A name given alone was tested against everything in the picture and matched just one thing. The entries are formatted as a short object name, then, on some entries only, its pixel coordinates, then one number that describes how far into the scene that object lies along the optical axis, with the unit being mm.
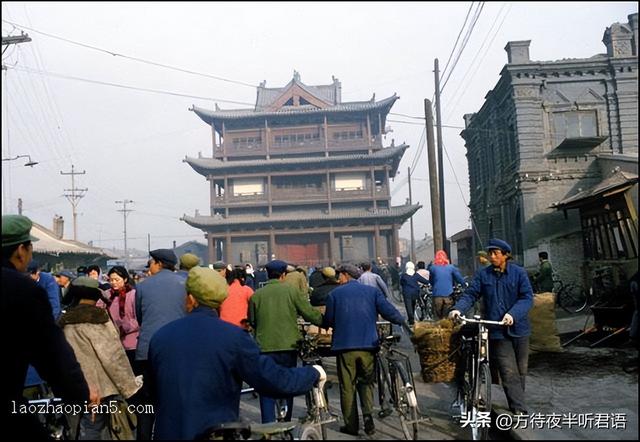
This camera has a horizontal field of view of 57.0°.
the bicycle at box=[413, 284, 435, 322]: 14606
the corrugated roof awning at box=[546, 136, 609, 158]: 17375
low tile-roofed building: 25234
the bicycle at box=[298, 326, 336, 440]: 4982
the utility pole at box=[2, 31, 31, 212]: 16422
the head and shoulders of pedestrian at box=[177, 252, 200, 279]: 6123
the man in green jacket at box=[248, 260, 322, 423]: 5465
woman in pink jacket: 5555
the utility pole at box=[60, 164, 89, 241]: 46281
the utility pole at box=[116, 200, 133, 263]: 58294
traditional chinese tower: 40594
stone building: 18102
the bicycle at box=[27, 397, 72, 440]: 4551
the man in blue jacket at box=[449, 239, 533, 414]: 5105
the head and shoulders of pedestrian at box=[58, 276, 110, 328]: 4562
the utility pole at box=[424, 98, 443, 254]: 15992
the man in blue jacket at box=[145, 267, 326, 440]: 2740
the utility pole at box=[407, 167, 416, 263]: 41131
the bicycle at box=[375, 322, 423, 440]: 5098
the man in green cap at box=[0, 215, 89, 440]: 2367
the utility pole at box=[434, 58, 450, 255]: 16812
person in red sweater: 6266
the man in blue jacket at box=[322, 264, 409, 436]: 5273
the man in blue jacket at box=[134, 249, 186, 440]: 5078
